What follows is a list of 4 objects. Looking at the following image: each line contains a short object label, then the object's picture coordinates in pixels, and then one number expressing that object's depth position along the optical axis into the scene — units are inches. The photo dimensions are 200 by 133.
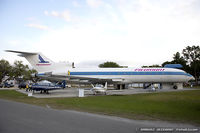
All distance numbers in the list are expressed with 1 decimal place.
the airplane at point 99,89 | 975.0
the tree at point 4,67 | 2856.8
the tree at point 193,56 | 3019.2
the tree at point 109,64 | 3831.7
